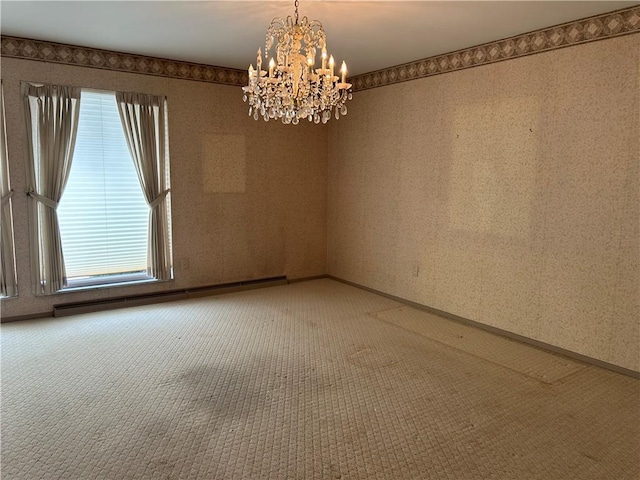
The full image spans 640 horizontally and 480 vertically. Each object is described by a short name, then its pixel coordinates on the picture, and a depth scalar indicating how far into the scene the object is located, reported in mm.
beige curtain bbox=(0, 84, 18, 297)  4273
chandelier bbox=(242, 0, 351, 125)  2969
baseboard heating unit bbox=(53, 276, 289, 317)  4738
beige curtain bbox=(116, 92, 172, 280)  4879
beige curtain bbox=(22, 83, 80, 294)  4398
